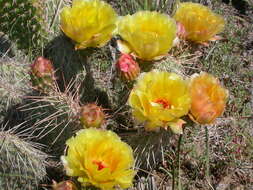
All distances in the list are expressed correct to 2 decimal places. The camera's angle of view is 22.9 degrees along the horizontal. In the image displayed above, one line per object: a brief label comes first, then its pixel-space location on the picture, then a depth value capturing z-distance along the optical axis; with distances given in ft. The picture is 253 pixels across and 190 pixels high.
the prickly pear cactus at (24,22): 2.63
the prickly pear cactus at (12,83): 2.59
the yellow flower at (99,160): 2.10
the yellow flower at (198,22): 2.51
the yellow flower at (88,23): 2.36
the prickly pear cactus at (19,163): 2.40
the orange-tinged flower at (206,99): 2.23
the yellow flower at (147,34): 2.32
